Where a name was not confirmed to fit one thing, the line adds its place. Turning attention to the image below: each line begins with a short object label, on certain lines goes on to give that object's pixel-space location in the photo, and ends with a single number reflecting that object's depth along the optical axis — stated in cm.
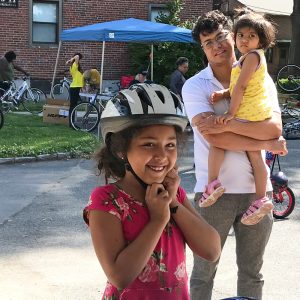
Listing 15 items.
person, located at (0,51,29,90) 1795
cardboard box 1612
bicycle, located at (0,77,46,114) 1880
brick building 2394
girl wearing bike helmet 217
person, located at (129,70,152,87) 1659
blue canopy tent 1462
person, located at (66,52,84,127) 1584
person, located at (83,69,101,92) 1873
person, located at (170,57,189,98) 1462
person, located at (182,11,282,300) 342
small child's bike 738
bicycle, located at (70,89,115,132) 1552
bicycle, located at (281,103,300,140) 1475
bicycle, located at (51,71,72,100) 2340
